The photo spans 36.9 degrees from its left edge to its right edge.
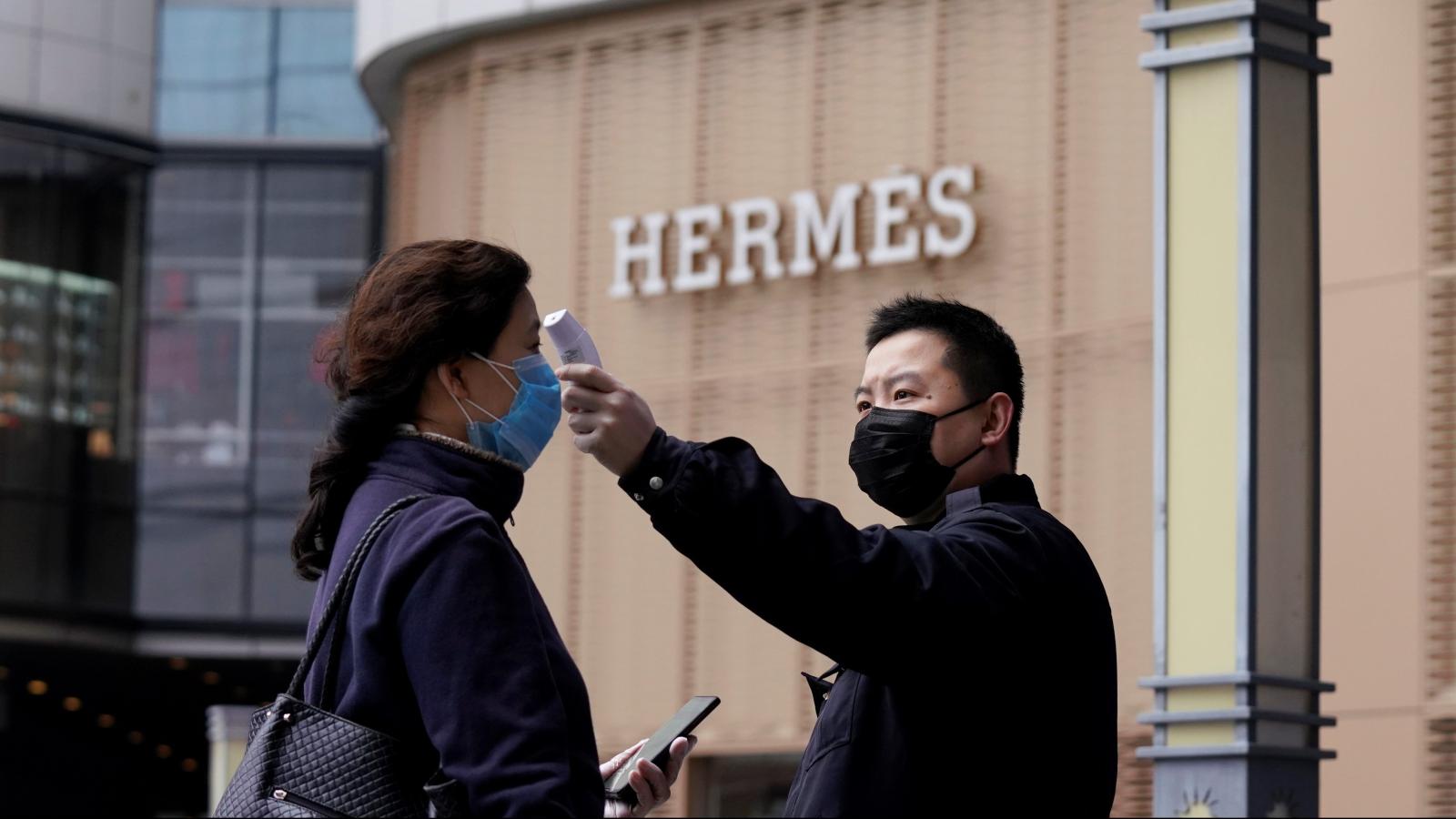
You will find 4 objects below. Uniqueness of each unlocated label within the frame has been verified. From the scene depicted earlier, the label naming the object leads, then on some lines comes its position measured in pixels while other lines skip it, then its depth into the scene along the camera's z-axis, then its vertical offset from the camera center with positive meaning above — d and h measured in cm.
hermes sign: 1165 +150
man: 298 -11
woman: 294 -5
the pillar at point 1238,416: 638 +29
